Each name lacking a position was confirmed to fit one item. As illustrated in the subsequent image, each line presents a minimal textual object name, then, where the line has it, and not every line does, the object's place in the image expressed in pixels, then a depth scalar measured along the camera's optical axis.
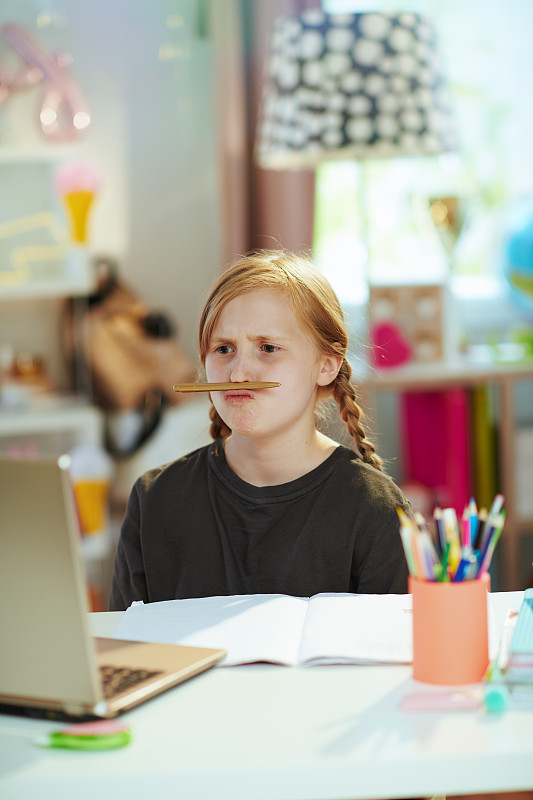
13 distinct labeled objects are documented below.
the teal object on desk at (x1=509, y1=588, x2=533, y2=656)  1.76
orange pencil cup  1.76
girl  2.16
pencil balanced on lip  2.08
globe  3.88
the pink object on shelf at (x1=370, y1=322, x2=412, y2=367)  3.69
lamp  3.10
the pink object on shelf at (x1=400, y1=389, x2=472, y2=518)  3.87
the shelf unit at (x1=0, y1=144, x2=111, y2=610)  3.68
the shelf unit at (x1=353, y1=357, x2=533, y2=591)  3.67
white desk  1.62
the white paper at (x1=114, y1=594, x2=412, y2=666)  1.83
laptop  1.65
